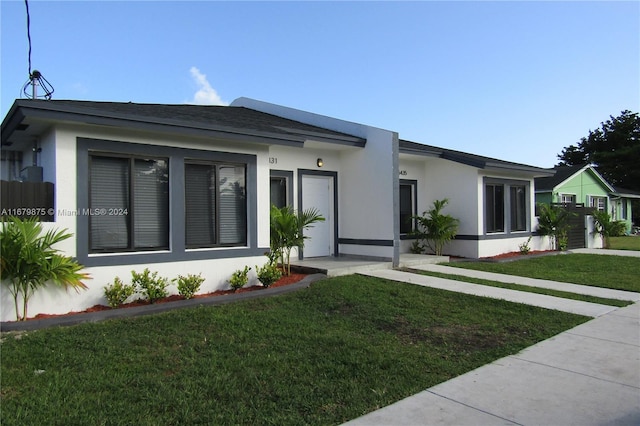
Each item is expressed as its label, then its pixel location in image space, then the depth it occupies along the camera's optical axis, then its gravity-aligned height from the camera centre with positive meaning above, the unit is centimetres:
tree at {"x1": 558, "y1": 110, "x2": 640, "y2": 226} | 3978 +660
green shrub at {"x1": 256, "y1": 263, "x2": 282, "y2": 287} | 786 -107
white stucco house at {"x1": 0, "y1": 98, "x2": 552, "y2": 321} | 641 +75
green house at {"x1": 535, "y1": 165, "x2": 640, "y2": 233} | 2406 +147
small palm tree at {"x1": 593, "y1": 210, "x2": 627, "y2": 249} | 1816 -51
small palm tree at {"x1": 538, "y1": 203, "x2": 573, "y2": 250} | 1538 -26
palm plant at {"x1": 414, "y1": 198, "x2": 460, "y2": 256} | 1260 -33
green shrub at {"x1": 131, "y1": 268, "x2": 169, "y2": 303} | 667 -105
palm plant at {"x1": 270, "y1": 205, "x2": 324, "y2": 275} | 849 -22
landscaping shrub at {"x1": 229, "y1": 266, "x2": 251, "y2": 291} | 766 -112
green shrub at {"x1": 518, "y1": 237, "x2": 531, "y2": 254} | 1436 -113
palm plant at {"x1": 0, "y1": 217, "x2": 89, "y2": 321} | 554 -54
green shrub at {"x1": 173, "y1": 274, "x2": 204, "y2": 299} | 698 -111
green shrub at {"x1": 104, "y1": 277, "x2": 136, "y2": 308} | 639 -111
